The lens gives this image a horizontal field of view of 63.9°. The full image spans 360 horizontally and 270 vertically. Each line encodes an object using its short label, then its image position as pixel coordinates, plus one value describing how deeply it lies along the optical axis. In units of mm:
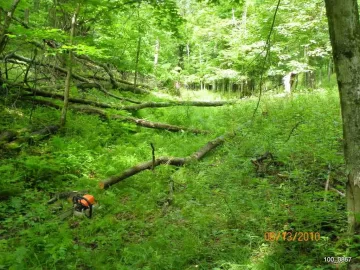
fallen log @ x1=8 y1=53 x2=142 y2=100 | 9130
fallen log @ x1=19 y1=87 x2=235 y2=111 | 9271
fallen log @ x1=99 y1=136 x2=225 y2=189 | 5738
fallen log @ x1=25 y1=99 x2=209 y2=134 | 9042
